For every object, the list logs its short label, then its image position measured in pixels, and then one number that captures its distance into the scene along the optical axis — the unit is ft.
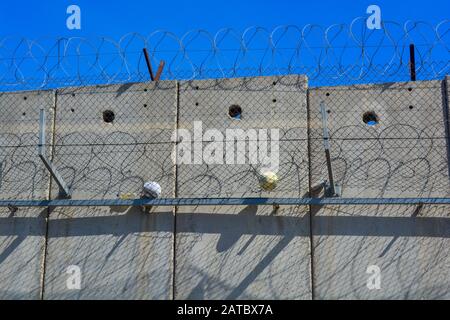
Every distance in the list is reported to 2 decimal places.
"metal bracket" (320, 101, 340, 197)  34.19
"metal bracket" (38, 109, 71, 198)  35.22
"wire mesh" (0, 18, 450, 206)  37.55
